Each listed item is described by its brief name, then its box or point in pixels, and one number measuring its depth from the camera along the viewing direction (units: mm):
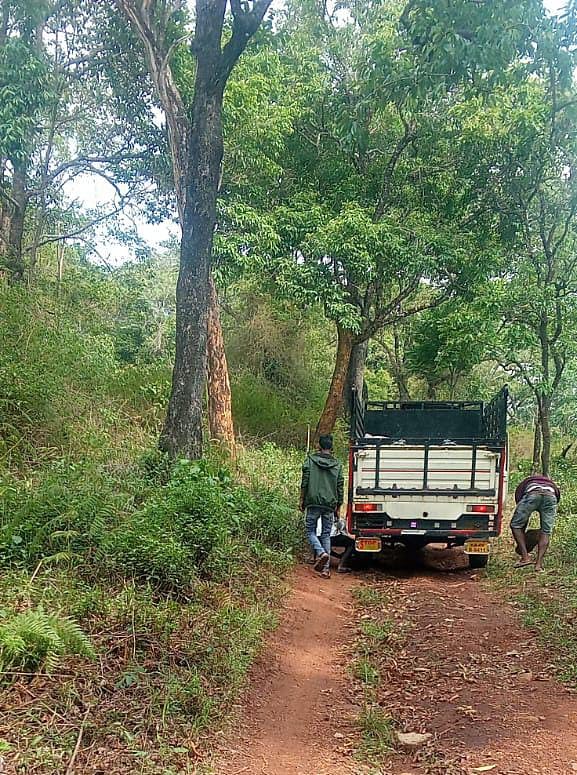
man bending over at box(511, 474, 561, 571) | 9328
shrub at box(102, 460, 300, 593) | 6168
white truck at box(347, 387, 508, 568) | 9148
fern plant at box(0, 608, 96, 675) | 4309
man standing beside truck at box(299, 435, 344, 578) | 9109
